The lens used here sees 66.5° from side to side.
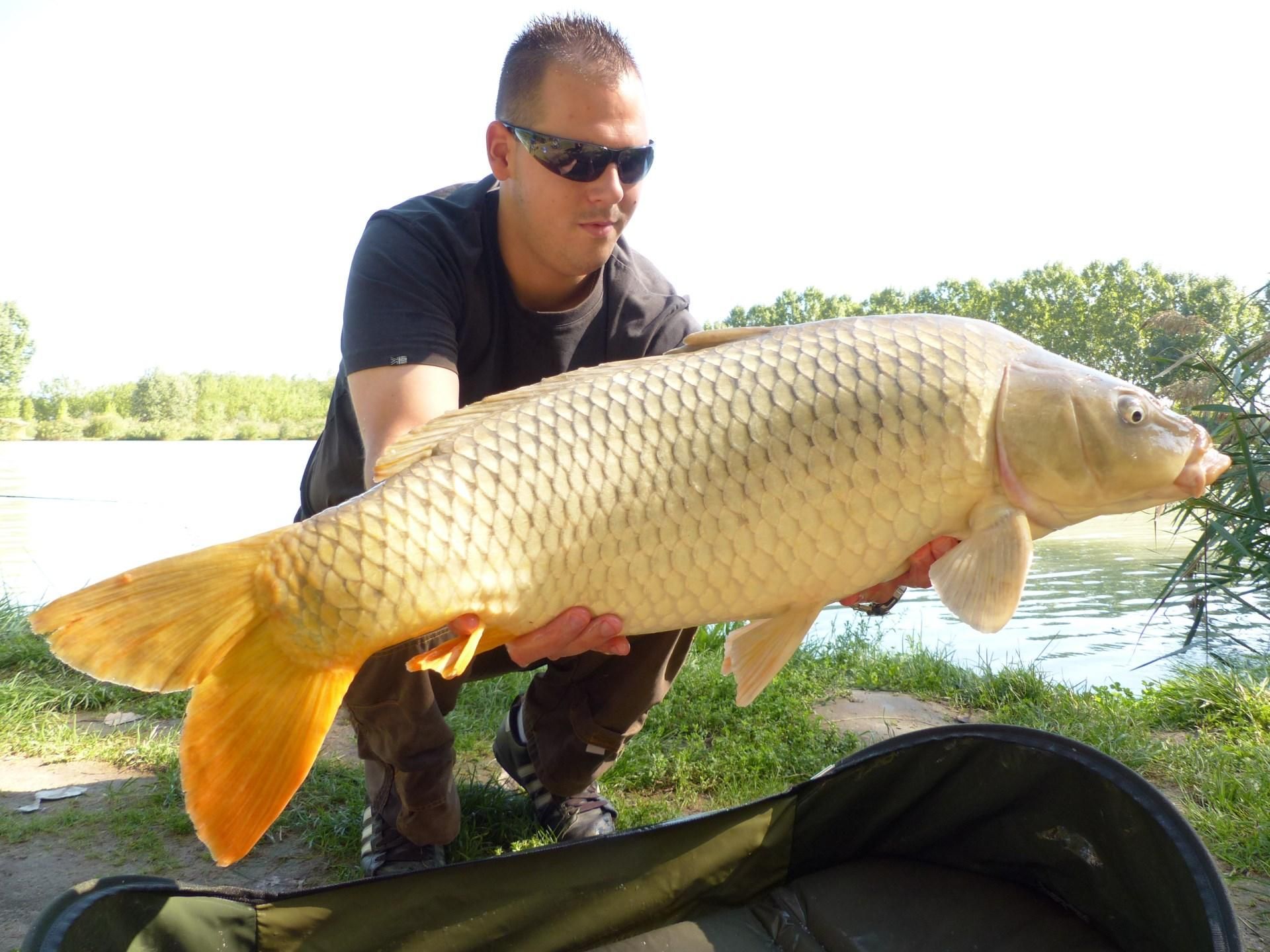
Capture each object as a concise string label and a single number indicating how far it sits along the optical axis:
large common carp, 1.20
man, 1.87
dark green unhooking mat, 1.42
